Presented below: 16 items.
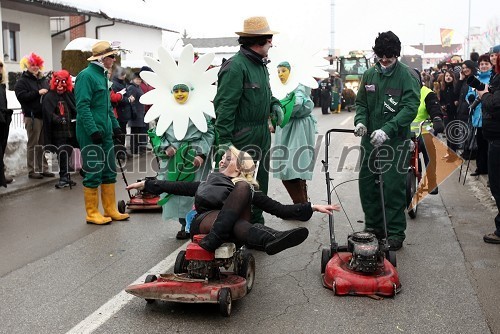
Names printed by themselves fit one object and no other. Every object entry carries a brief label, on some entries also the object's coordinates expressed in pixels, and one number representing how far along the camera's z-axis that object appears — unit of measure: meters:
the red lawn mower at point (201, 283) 4.80
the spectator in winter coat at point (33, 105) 11.02
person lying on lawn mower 4.87
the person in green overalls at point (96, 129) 7.73
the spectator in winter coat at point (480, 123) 10.66
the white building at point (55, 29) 22.61
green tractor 34.78
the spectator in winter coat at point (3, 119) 9.97
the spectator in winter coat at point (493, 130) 6.85
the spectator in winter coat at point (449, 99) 15.15
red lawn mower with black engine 5.31
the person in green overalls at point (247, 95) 6.07
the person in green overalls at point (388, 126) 6.50
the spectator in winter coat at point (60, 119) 10.77
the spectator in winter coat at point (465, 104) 12.87
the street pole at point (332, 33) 53.37
